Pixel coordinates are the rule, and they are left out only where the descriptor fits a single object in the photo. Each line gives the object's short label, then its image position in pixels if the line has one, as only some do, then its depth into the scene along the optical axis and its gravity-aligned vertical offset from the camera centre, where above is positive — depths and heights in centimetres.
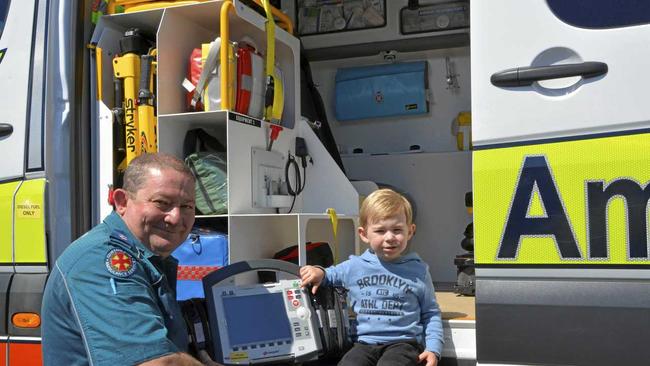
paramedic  157 -22
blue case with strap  281 -28
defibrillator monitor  220 -45
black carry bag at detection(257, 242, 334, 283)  319 -31
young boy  226 -36
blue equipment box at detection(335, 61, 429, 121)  393 +58
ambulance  174 +14
